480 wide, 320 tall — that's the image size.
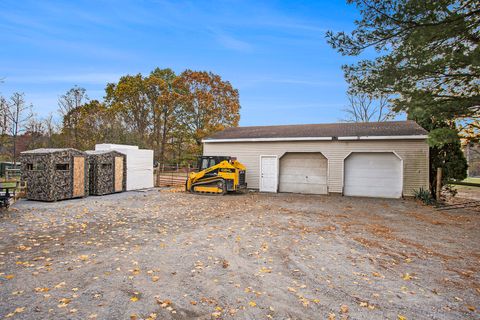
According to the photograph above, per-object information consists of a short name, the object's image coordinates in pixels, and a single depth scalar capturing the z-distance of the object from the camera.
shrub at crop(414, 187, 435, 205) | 11.83
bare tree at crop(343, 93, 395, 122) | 31.36
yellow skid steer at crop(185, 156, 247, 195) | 13.73
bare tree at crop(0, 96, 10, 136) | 19.19
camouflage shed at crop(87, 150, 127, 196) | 13.21
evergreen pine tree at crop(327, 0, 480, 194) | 6.35
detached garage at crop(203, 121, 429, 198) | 13.15
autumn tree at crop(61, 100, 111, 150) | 24.56
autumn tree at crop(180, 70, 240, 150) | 28.95
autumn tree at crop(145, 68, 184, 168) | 28.41
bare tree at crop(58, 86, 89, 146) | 24.67
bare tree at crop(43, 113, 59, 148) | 23.64
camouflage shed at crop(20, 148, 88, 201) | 11.02
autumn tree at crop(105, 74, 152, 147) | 27.92
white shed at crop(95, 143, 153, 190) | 15.25
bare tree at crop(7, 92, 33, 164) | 19.53
